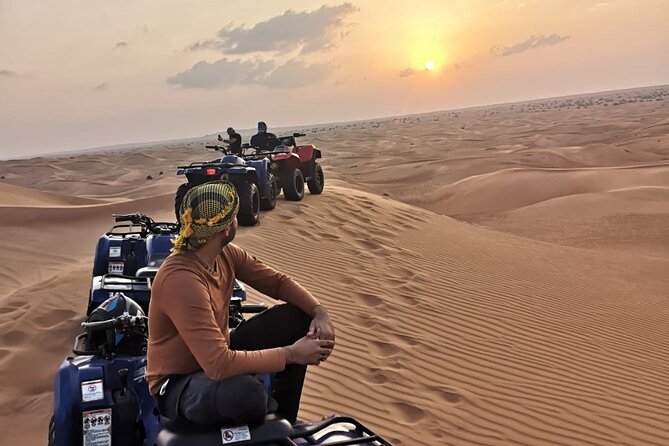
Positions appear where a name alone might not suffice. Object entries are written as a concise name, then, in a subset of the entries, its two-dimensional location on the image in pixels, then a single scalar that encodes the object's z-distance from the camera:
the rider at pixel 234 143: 12.01
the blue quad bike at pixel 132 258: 4.27
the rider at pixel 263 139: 12.95
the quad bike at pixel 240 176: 9.67
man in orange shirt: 2.38
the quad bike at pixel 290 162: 12.20
